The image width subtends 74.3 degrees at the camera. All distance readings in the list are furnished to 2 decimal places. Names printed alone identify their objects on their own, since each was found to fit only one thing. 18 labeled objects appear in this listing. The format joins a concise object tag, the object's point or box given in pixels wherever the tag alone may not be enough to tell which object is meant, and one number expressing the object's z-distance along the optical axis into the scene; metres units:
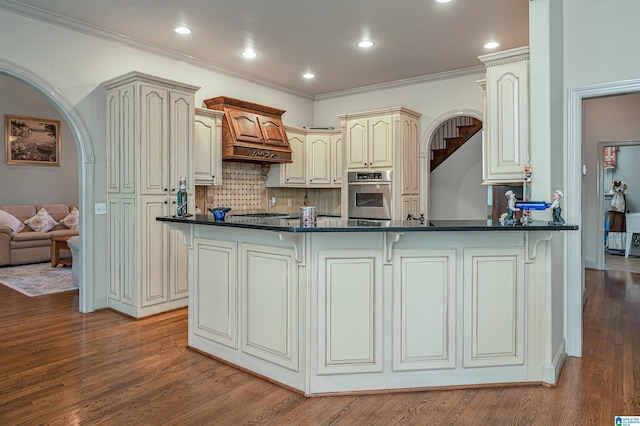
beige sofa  6.93
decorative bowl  3.06
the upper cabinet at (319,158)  6.49
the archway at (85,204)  4.24
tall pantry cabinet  4.15
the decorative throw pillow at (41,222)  7.43
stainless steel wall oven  5.73
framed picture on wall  7.82
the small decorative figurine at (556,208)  2.70
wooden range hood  5.29
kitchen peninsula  2.57
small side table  6.68
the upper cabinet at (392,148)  5.64
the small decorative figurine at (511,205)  2.76
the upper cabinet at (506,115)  3.38
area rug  5.38
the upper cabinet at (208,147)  4.93
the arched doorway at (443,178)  5.88
